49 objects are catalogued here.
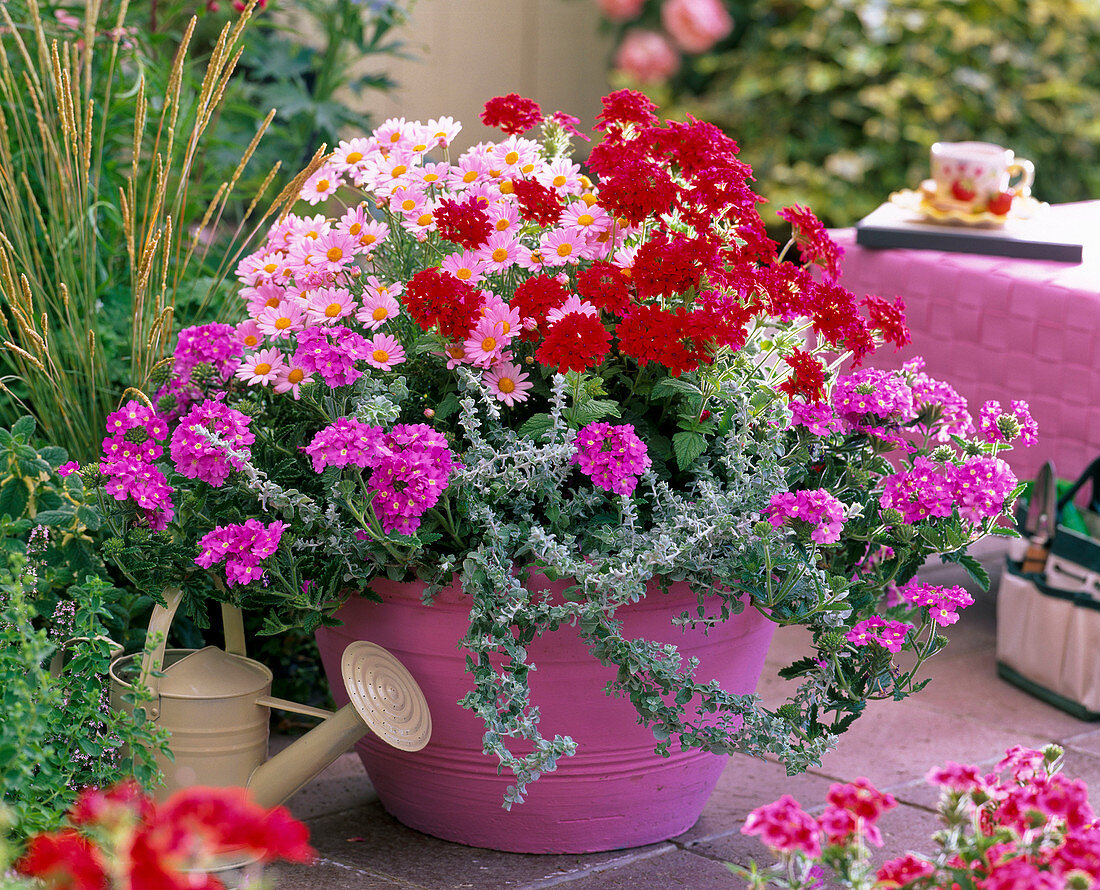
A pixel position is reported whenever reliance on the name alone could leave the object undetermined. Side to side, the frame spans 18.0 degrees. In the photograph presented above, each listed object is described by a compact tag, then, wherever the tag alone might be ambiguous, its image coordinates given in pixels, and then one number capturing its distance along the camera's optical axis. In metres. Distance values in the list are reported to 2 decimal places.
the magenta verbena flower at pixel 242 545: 2.56
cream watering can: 2.64
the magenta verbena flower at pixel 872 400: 2.66
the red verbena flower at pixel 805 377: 2.60
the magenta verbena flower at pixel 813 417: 2.62
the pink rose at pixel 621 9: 5.94
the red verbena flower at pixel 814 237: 2.68
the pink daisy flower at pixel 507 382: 2.62
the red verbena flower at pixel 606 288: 2.58
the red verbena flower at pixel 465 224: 2.59
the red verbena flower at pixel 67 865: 2.02
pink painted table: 3.13
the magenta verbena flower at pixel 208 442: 2.56
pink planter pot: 2.63
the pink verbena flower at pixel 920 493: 2.62
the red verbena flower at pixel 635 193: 2.58
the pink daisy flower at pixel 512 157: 2.70
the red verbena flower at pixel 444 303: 2.57
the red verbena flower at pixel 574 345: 2.55
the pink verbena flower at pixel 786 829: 2.24
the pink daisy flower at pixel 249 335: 2.70
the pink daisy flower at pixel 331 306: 2.62
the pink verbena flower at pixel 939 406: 2.71
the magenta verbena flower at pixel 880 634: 2.60
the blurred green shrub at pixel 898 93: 5.61
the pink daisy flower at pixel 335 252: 2.66
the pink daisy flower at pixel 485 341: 2.59
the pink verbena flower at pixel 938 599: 2.63
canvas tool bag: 3.02
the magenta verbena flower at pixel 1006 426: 2.67
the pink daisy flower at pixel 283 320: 2.65
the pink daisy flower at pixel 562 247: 2.64
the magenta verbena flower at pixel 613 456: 2.56
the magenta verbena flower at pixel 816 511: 2.55
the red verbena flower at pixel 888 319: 2.67
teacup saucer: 3.35
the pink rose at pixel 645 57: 5.99
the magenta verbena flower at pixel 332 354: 2.58
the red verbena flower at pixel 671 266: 2.57
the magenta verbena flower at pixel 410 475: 2.54
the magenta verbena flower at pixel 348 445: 2.53
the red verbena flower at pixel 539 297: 2.58
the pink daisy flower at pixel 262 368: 2.62
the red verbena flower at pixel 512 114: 2.72
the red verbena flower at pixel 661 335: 2.56
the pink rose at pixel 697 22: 5.89
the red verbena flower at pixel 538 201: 2.61
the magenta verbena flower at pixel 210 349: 2.71
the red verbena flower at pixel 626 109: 2.66
